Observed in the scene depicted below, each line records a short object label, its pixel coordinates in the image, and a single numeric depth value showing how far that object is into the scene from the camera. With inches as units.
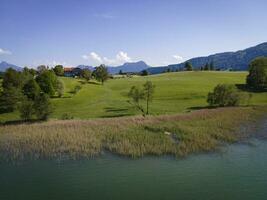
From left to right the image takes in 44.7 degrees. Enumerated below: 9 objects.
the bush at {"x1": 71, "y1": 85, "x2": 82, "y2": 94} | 3819.9
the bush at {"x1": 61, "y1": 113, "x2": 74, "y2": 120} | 2484.6
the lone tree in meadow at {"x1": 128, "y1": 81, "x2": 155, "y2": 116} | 3000.5
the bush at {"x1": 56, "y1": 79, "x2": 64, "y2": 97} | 3532.2
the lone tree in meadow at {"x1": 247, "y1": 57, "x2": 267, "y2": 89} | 4248.8
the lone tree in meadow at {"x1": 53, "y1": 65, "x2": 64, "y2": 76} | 5674.2
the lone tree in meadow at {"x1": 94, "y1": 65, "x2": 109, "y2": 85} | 5142.7
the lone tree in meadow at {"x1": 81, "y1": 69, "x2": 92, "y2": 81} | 5167.3
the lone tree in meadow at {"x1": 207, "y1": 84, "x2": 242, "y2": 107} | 3048.7
